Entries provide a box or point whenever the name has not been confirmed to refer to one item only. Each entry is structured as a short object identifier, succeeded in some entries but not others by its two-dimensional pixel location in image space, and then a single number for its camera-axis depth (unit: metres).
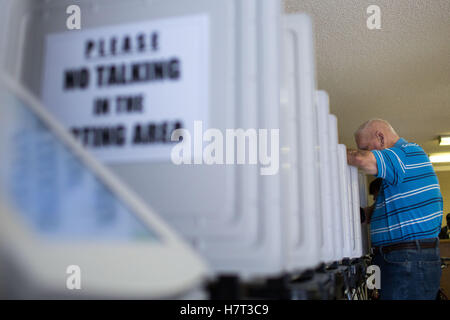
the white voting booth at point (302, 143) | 0.66
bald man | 1.68
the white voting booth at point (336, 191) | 1.21
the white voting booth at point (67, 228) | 0.27
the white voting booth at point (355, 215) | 1.76
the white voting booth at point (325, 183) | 1.06
